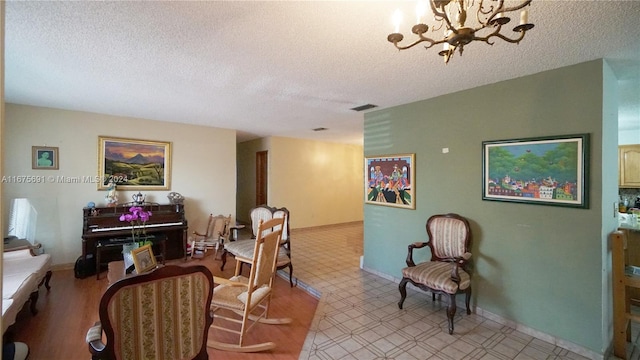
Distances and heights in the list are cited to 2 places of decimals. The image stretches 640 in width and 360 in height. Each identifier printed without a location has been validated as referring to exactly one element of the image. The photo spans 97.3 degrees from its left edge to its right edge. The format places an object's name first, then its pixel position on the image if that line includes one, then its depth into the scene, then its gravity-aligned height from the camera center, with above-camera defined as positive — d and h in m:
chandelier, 1.14 +0.66
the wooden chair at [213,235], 5.04 -1.06
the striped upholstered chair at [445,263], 2.67 -0.91
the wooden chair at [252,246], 3.52 -0.90
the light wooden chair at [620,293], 2.31 -0.94
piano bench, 3.85 -0.94
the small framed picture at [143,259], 2.06 -0.63
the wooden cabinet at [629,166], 4.79 +0.24
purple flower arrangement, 3.21 -0.64
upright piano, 4.07 -0.72
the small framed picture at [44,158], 4.07 +0.31
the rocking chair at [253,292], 2.31 -1.00
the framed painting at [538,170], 2.37 +0.09
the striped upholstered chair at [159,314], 1.31 -0.68
